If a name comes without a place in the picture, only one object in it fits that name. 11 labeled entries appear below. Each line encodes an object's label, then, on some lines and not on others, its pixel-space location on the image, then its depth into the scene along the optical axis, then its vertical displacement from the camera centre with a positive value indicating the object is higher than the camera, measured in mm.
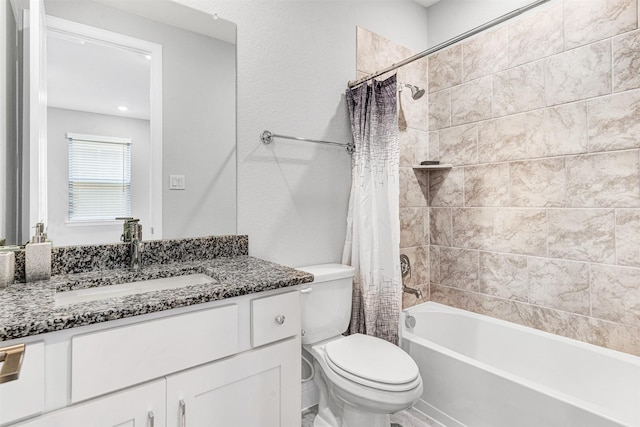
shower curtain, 1855 +5
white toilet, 1321 -666
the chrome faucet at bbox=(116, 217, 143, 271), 1329 -100
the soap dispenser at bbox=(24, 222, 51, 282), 1115 -145
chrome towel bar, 1715 +419
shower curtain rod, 1358 +837
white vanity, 815 -453
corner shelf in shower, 2311 +338
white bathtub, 1385 -829
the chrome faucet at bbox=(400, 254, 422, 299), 2311 -369
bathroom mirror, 1218 +414
